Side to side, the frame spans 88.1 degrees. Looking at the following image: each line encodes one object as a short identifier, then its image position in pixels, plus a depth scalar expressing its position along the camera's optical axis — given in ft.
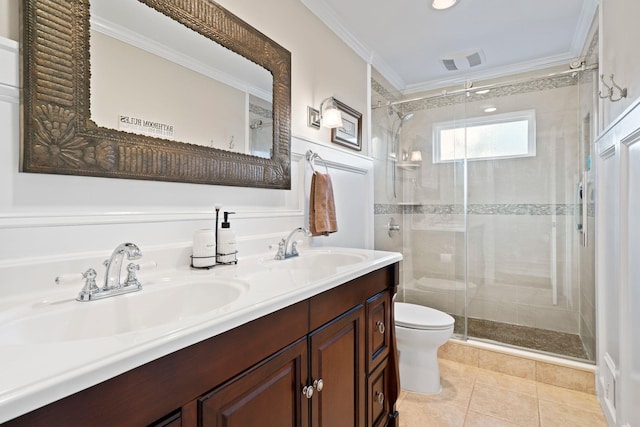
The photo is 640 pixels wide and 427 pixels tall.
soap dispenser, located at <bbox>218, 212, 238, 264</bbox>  4.12
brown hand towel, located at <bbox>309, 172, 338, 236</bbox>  5.93
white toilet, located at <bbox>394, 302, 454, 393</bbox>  6.61
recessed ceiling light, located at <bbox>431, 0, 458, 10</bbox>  6.45
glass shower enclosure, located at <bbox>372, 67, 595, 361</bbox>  8.58
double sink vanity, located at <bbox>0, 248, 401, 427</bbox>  1.62
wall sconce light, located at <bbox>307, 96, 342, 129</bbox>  6.26
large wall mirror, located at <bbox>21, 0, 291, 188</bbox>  2.87
